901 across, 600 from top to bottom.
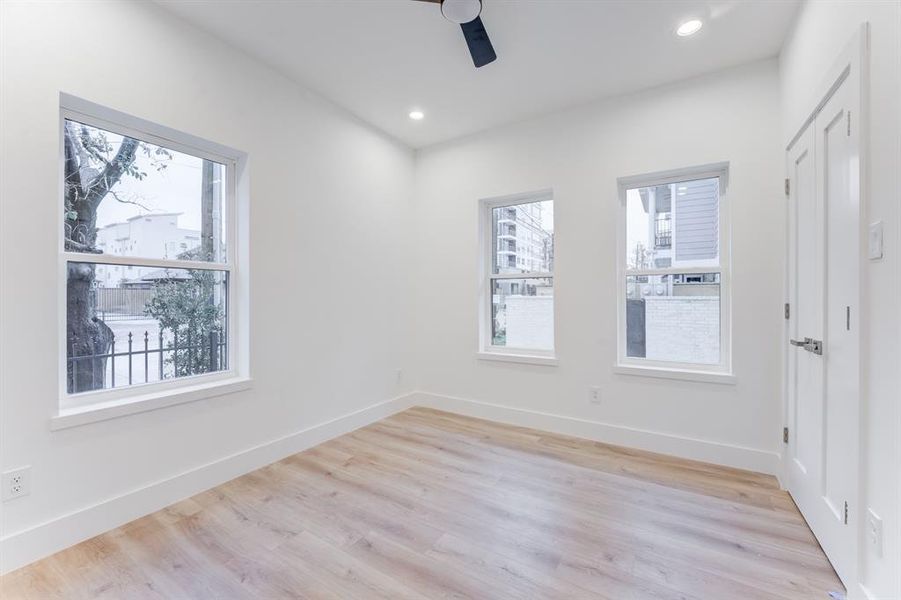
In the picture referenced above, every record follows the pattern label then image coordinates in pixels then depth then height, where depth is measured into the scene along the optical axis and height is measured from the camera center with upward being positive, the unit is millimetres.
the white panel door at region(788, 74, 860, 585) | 1537 -137
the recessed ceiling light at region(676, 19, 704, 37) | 2312 +1672
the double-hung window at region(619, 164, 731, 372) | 2910 +227
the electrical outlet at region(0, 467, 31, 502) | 1691 -833
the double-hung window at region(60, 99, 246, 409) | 2020 +247
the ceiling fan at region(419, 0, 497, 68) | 1867 +1419
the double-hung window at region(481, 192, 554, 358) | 3637 +236
